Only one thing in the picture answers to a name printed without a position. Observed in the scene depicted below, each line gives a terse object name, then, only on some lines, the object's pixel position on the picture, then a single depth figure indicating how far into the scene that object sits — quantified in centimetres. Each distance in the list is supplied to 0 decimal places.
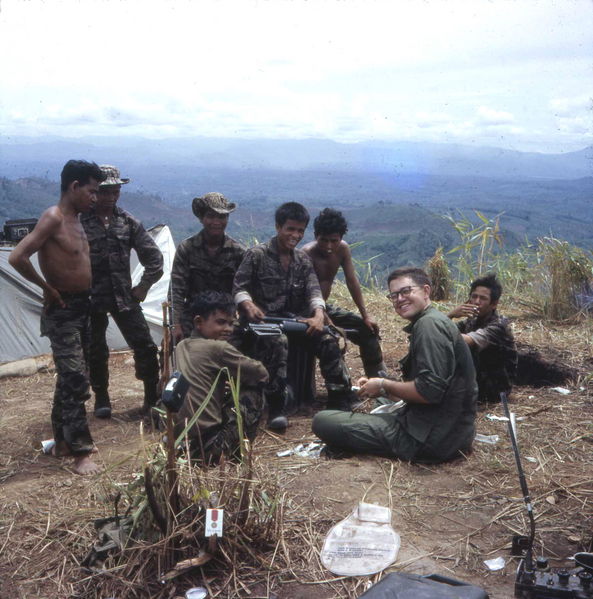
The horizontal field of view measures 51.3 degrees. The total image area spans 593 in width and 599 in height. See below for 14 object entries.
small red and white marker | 248
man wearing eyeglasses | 352
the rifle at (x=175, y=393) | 224
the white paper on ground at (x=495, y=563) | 270
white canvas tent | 764
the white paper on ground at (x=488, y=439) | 406
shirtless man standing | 379
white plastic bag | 270
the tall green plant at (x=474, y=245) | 778
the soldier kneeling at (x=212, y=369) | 354
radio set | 202
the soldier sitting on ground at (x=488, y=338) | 462
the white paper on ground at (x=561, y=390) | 507
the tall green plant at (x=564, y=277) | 716
